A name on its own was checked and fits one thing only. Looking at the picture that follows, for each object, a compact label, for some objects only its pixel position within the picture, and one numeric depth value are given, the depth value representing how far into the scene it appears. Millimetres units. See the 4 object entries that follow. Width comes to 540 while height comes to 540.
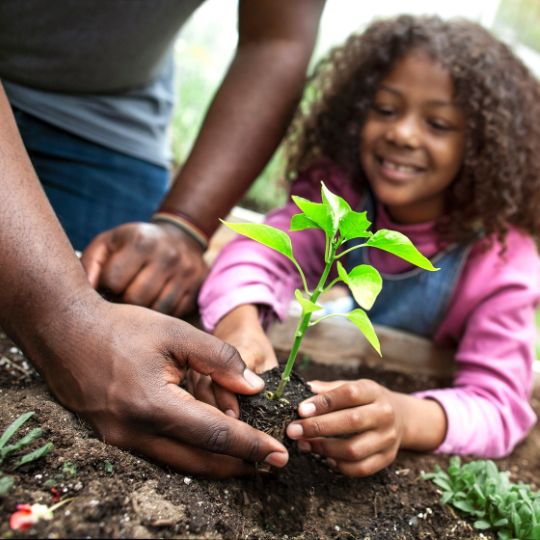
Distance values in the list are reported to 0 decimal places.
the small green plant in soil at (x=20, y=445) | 506
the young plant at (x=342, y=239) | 494
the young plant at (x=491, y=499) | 597
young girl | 770
